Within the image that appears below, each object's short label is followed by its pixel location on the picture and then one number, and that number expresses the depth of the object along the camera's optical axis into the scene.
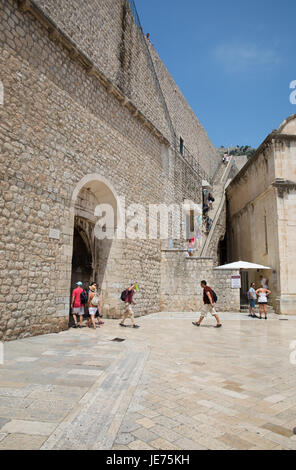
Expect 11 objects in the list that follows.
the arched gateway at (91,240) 9.69
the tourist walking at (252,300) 12.12
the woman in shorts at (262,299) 11.41
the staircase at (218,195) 18.14
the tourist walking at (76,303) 8.34
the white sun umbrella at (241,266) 13.23
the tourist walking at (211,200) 20.87
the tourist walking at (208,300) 8.85
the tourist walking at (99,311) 8.98
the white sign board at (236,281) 13.13
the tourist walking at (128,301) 8.44
